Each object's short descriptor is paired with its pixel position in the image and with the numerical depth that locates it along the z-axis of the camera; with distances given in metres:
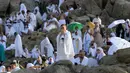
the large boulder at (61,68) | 14.45
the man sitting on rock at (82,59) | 18.14
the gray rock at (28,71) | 14.96
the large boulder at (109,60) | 15.72
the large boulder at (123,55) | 15.31
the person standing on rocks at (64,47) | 18.86
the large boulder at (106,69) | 13.97
